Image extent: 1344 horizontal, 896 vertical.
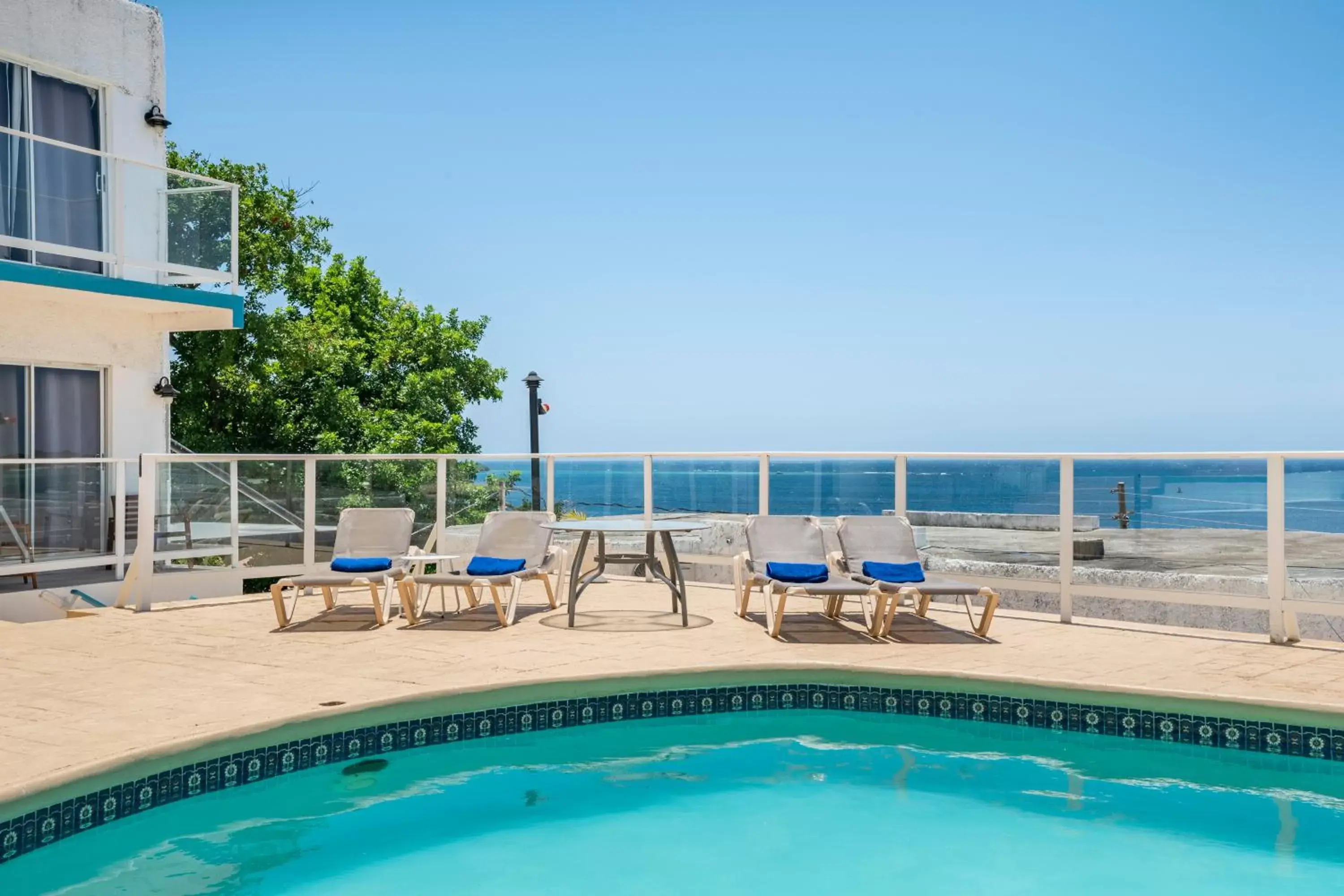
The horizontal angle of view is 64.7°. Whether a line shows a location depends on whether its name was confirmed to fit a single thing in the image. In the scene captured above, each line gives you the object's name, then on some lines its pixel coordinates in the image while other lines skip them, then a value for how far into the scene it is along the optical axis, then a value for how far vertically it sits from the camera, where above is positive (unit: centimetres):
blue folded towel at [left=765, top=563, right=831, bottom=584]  722 -86
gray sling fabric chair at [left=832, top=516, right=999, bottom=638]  762 -72
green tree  1933 +173
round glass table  760 -75
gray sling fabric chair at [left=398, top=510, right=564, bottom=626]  778 -84
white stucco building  980 +195
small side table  800 -92
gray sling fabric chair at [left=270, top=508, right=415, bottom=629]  833 -70
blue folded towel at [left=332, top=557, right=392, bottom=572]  789 -87
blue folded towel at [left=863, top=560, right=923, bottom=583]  724 -86
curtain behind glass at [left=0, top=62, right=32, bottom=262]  1003 +246
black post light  1634 +65
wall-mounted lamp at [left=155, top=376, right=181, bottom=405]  1216 +68
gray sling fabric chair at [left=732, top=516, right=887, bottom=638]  768 -79
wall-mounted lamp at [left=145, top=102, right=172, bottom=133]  1245 +388
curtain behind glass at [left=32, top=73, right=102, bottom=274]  1056 +280
